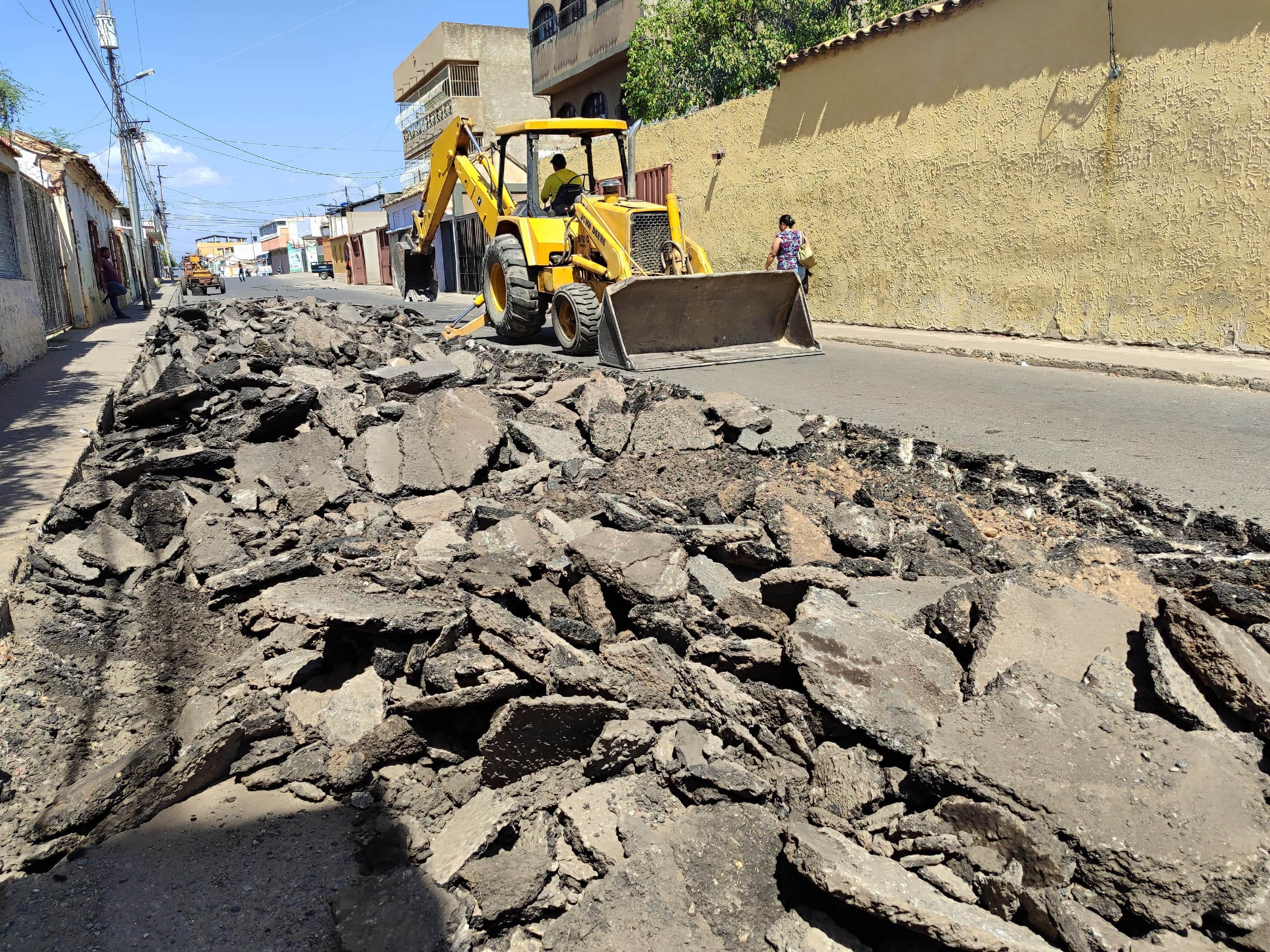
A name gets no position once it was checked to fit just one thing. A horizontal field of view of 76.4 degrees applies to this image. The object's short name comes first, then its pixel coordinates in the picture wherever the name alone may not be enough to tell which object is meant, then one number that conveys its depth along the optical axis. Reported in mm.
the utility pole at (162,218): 71250
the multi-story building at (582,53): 24531
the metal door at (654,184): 17891
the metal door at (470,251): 26177
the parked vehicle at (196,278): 39438
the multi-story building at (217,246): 124750
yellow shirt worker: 11125
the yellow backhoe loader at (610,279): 8695
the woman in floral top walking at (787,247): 13000
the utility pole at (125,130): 33969
